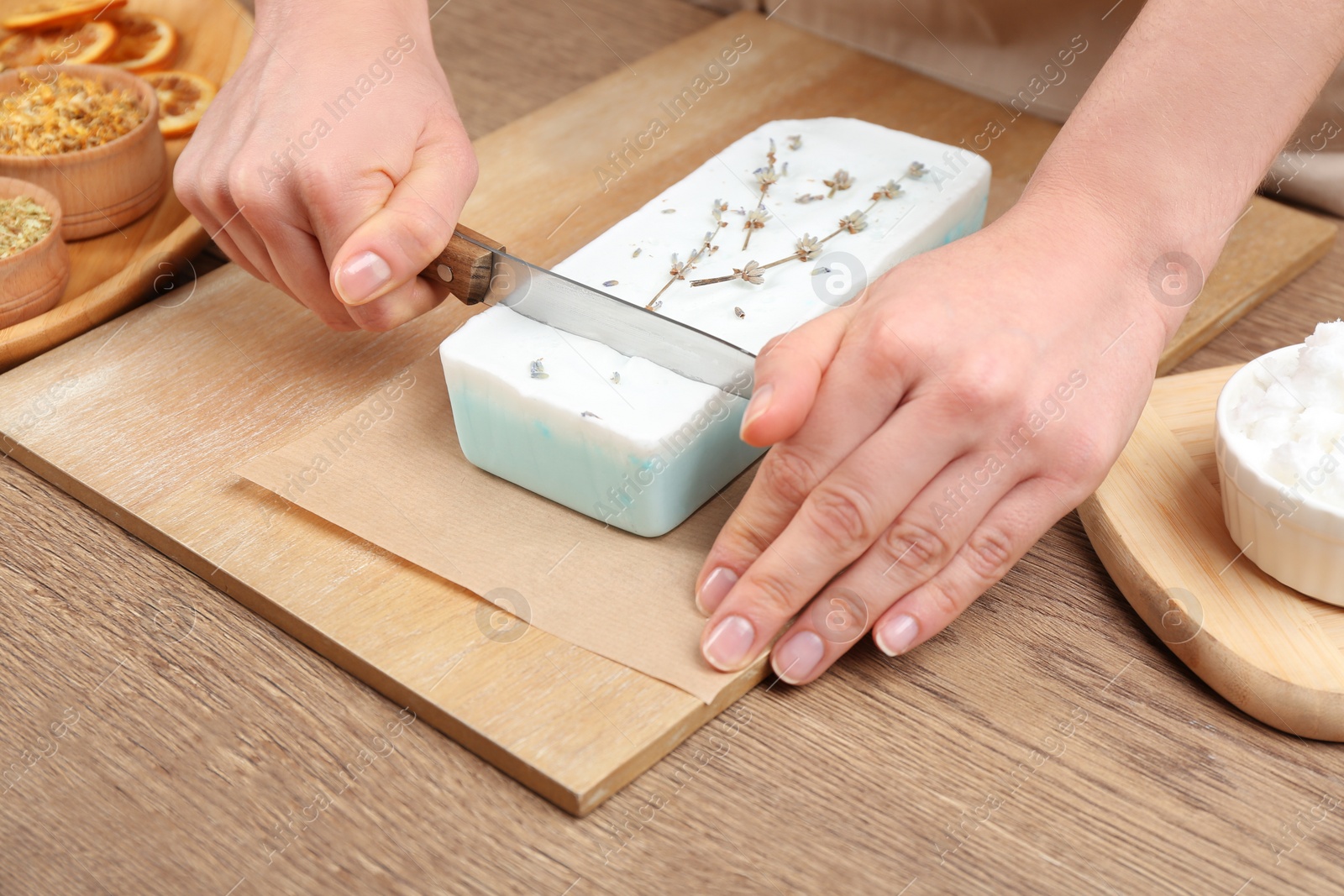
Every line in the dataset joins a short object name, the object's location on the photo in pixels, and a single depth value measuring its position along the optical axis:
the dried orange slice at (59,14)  1.33
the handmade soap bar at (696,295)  1.12
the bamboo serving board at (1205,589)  1.07
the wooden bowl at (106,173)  1.24
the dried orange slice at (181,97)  1.32
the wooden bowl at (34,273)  1.20
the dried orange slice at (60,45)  1.33
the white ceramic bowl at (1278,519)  1.07
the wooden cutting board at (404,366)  1.08
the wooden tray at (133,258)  1.22
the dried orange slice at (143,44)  1.34
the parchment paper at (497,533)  1.10
